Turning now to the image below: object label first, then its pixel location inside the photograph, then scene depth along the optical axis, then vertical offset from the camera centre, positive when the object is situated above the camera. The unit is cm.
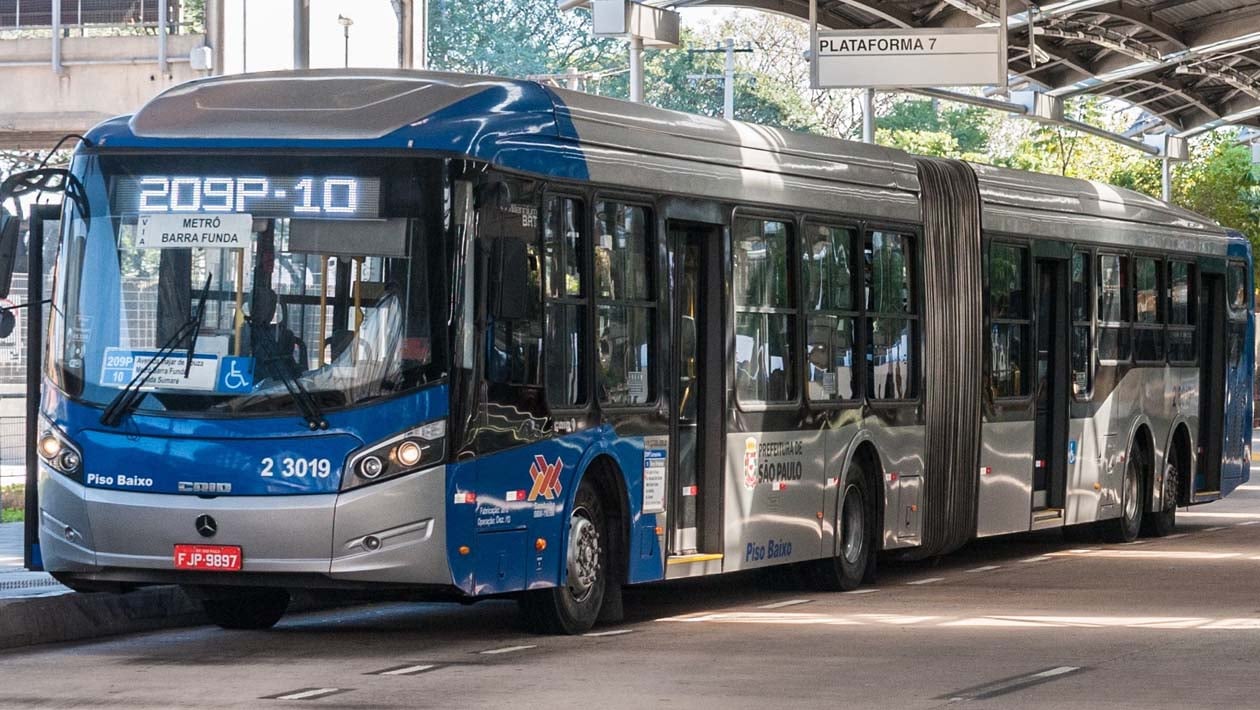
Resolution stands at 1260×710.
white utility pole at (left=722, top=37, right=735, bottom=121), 6939 +790
